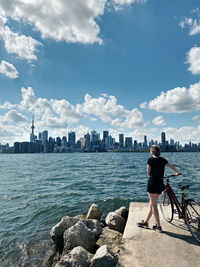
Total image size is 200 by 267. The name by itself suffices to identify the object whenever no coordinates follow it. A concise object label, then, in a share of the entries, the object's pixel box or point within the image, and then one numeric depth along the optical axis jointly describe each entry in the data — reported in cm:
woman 466
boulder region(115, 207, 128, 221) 743
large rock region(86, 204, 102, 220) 772
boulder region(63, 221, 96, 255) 532
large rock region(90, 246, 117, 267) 404
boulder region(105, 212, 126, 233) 646
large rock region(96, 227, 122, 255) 524
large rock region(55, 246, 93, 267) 420
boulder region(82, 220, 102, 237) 620
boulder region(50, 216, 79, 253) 622
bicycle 458
